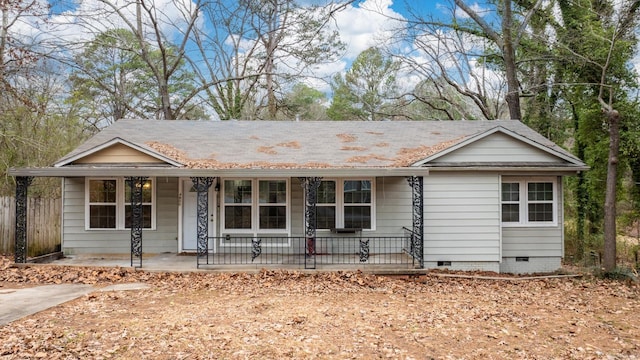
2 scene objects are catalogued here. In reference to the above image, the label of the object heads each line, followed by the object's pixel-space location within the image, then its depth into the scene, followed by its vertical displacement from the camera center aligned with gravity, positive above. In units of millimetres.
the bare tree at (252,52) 22453 +8690
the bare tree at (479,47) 17855 +7386
